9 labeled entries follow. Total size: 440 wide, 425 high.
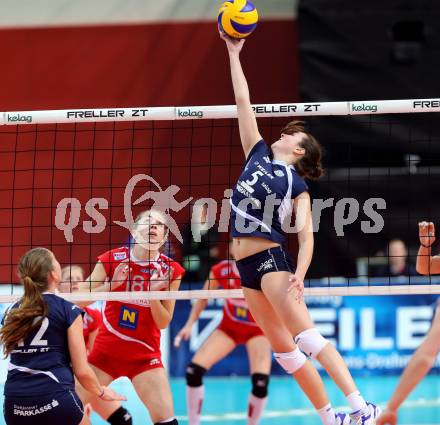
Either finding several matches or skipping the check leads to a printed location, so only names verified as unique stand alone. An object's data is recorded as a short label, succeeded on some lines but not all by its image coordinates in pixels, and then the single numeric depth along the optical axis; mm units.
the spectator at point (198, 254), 25855
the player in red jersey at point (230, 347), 17391
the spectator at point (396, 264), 24094
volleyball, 12578
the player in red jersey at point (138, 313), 13922
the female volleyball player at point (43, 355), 10875
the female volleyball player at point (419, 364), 13219
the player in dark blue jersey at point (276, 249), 11937
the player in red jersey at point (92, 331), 14477
